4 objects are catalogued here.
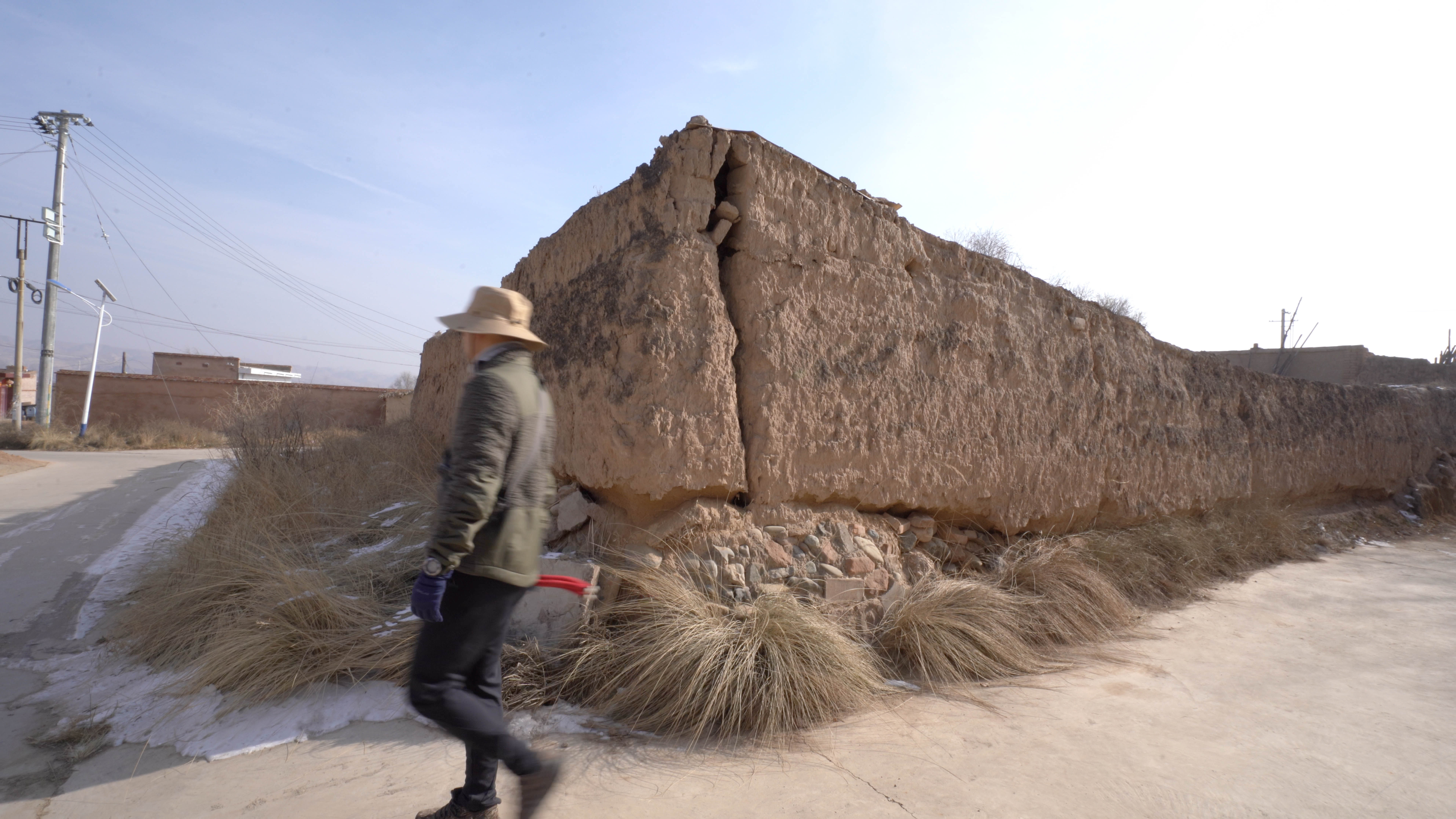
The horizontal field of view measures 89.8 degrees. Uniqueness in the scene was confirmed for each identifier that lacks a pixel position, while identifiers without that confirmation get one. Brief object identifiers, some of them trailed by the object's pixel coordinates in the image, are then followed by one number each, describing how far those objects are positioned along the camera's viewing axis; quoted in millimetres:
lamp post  19328
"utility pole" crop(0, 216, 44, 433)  22469
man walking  2059
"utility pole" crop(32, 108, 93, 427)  21547
